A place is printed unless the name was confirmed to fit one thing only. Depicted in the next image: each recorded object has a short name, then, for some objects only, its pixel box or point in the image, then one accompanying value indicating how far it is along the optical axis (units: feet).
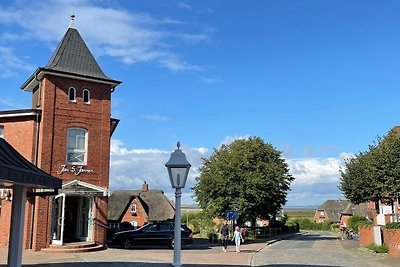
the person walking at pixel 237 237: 89.03
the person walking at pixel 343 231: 170.87
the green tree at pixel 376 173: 89.25
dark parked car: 91.61
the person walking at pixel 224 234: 90.12
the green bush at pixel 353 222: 175.01
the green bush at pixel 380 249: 80.09
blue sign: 115.75
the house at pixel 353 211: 257.30
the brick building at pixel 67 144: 79.66
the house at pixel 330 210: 376.48
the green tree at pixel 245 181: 134.72
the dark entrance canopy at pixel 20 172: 29.63
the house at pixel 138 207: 185.88
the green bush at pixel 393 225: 75.12
